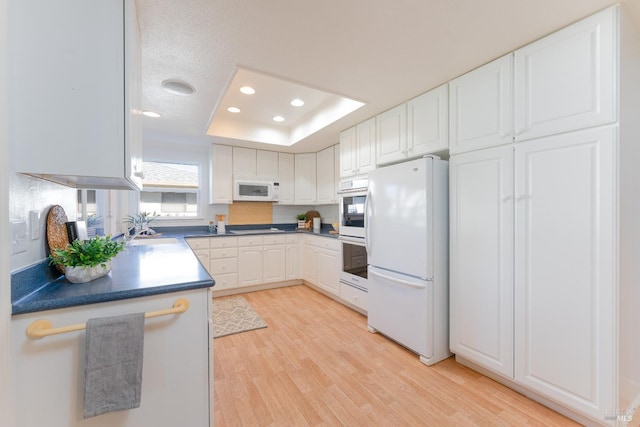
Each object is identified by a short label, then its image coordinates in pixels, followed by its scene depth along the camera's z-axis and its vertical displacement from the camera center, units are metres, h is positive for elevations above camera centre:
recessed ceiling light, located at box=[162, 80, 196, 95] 2.17 +1.10
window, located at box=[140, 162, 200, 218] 3.92 +0.37
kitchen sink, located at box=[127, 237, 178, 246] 2.80 -0.31
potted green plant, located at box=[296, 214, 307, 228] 4.77 -0.10
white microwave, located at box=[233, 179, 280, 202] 4.11 +0.39
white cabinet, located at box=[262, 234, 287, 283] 4.00 -0.71
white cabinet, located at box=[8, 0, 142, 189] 0.92 +0.49
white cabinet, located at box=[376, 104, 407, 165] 2.53 +0.82
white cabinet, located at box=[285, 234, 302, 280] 4.16 -0.70
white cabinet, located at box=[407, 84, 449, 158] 2.16 +0.82
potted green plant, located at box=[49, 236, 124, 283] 1.08 -0.20
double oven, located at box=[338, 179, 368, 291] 2.95 -0.22
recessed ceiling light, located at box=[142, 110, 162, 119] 2.78 +1.10
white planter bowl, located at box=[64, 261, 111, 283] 1.08 -0.26
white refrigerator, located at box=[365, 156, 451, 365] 2.11 -0.36
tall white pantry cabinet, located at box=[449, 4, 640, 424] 1.38 -0.02
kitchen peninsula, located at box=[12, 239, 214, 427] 0.88 -0.51
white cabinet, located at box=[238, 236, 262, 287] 3.83 -0.70
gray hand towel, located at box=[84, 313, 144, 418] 0.91 -0.55
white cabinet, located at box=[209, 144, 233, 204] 3.97 +0.61
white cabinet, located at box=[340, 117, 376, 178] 2.92 +0.79
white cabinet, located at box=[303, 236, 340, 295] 3.44 -0.70
